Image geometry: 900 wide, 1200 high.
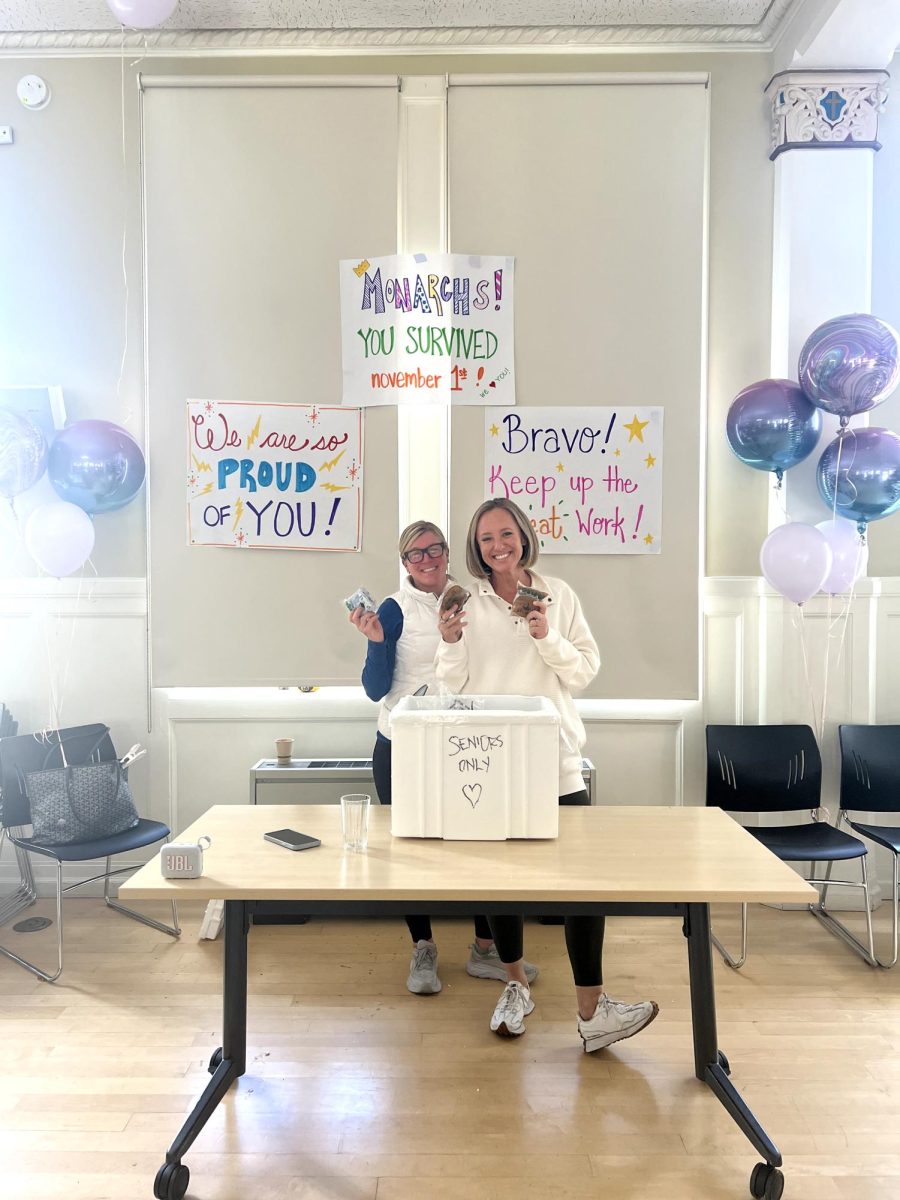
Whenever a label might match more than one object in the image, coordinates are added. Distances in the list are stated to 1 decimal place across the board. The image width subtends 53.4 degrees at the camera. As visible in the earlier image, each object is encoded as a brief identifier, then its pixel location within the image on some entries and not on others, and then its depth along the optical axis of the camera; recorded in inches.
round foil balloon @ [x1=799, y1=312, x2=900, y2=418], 126.0
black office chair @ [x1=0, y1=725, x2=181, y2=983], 124.6
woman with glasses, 115.3
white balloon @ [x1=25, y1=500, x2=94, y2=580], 134.0
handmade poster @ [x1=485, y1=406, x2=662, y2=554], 145.2
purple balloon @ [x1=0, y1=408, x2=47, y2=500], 132.0
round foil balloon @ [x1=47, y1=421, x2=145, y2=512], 136.4
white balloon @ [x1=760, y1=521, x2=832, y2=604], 128.6
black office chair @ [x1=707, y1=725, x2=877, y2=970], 140.2
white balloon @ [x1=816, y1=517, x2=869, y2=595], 134.1
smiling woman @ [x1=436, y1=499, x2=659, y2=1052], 96.9
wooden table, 71.7
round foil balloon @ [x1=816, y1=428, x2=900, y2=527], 130.0
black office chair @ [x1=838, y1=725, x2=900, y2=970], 140.4
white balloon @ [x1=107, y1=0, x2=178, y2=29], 116.3
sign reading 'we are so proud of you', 145.5
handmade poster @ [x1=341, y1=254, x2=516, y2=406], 144.9
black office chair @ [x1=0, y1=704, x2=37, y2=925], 144.6
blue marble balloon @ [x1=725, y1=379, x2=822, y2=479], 133.4
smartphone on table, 82.4
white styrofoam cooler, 81.8
